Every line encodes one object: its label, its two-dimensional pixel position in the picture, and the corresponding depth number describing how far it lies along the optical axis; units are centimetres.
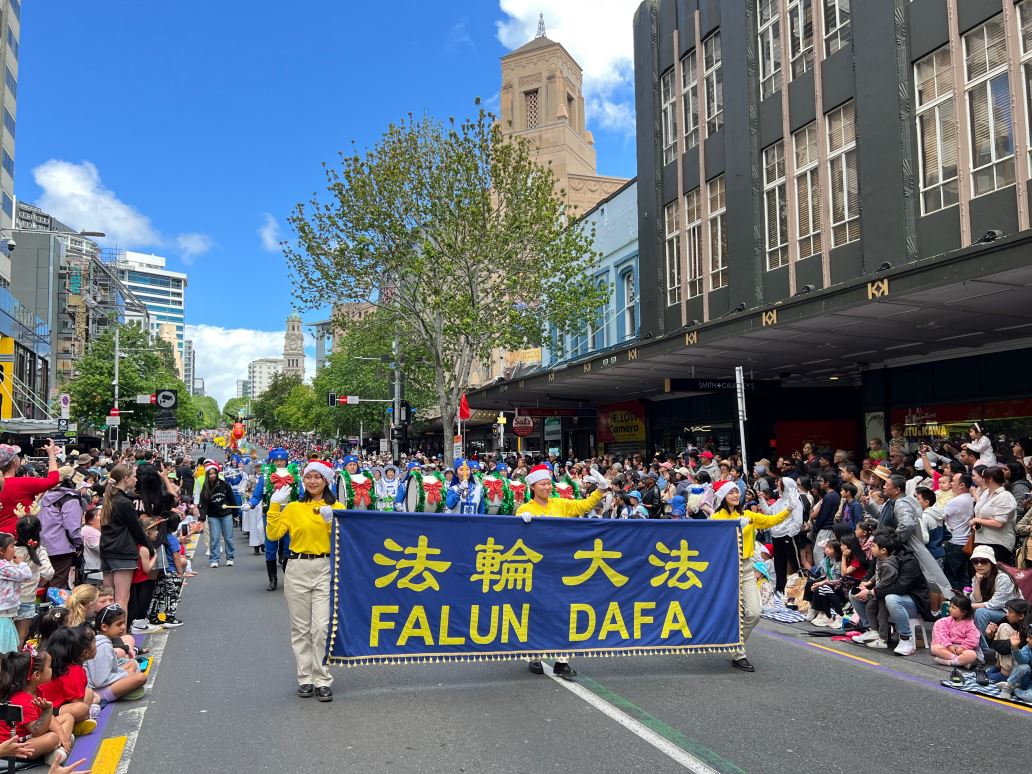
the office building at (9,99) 5278
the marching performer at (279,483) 1123
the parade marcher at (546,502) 746
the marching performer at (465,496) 1352
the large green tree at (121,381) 4709
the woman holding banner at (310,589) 643
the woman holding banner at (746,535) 746
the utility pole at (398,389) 3400
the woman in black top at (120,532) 829
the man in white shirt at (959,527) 959
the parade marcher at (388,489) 1338
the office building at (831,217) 1428
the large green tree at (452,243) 2569
